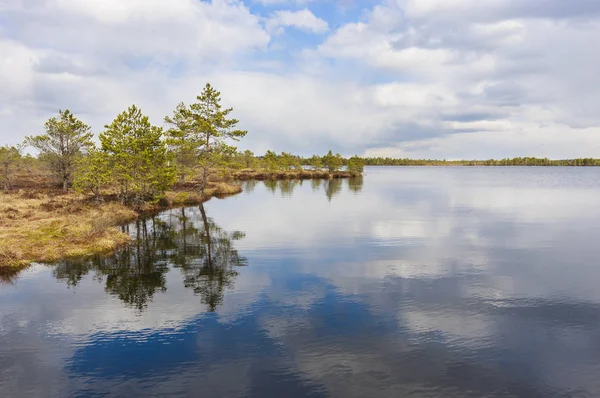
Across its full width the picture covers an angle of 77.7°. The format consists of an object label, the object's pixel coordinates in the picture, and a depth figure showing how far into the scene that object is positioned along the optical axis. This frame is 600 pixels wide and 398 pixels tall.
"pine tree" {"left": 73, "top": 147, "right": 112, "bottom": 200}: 53.33
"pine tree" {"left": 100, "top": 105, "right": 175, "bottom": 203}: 54.75
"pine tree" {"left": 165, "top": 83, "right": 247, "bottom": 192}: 68.00
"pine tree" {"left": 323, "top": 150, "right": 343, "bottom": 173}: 189.75
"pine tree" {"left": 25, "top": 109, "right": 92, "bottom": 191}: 70.81
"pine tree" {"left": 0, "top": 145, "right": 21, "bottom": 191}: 76.94
